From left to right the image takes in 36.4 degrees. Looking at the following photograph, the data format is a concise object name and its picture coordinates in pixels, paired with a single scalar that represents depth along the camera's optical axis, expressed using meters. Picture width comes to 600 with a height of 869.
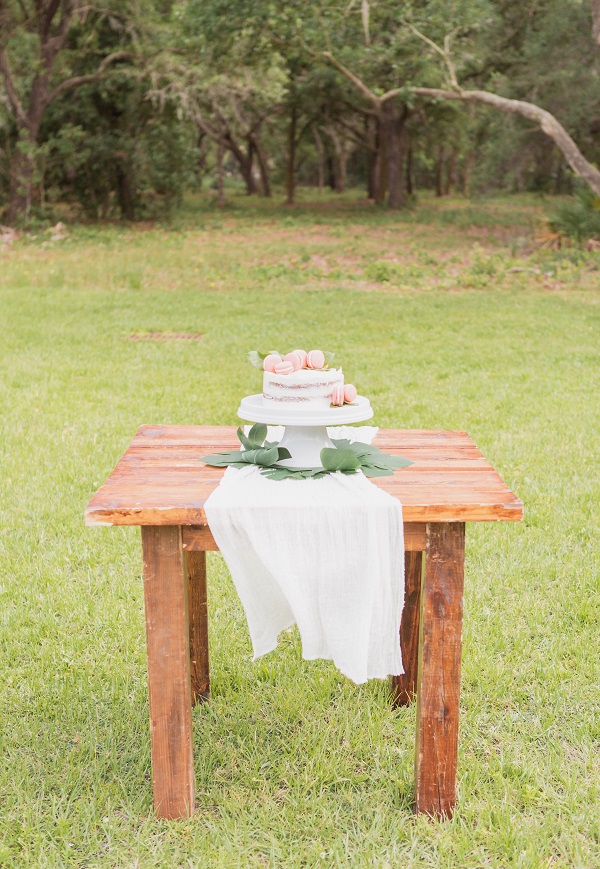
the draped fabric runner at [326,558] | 2.35
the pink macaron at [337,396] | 2.60
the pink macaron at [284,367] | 2.58
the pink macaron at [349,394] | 2.62
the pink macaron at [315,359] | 2.65
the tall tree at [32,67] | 21.28
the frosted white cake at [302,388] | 2.57
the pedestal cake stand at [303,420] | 2.57
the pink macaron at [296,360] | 2.62
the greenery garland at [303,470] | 2.59
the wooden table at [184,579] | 2.34
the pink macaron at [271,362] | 2.62
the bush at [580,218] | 17.85
